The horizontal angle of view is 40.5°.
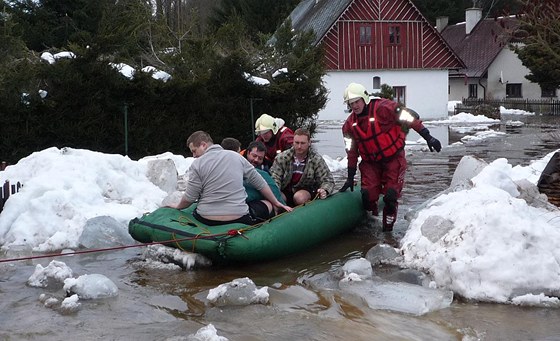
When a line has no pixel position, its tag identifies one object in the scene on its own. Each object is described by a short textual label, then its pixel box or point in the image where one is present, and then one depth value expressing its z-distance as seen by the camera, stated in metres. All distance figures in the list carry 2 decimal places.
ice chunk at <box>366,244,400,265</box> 7.65
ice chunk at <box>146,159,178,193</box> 10.87
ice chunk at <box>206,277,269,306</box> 6.39
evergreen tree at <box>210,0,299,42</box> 40.88
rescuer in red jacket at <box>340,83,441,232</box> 8.91
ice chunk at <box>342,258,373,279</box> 7.18
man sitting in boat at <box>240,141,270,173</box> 8.96
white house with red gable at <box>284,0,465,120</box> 38.69
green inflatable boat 7.45
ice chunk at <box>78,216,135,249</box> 8.65
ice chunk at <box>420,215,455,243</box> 7.24
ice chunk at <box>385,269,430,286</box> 6.94
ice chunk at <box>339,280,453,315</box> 6.27
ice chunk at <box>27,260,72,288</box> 6.98
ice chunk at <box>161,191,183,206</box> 9.28
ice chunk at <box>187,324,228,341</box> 5.41
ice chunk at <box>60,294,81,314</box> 6.28
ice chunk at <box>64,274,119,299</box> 6.62
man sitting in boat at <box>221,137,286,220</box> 8.30
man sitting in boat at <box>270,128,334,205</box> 9.10
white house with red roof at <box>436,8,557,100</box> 47.75
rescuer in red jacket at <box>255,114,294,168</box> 9.87
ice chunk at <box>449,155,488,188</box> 10.73
